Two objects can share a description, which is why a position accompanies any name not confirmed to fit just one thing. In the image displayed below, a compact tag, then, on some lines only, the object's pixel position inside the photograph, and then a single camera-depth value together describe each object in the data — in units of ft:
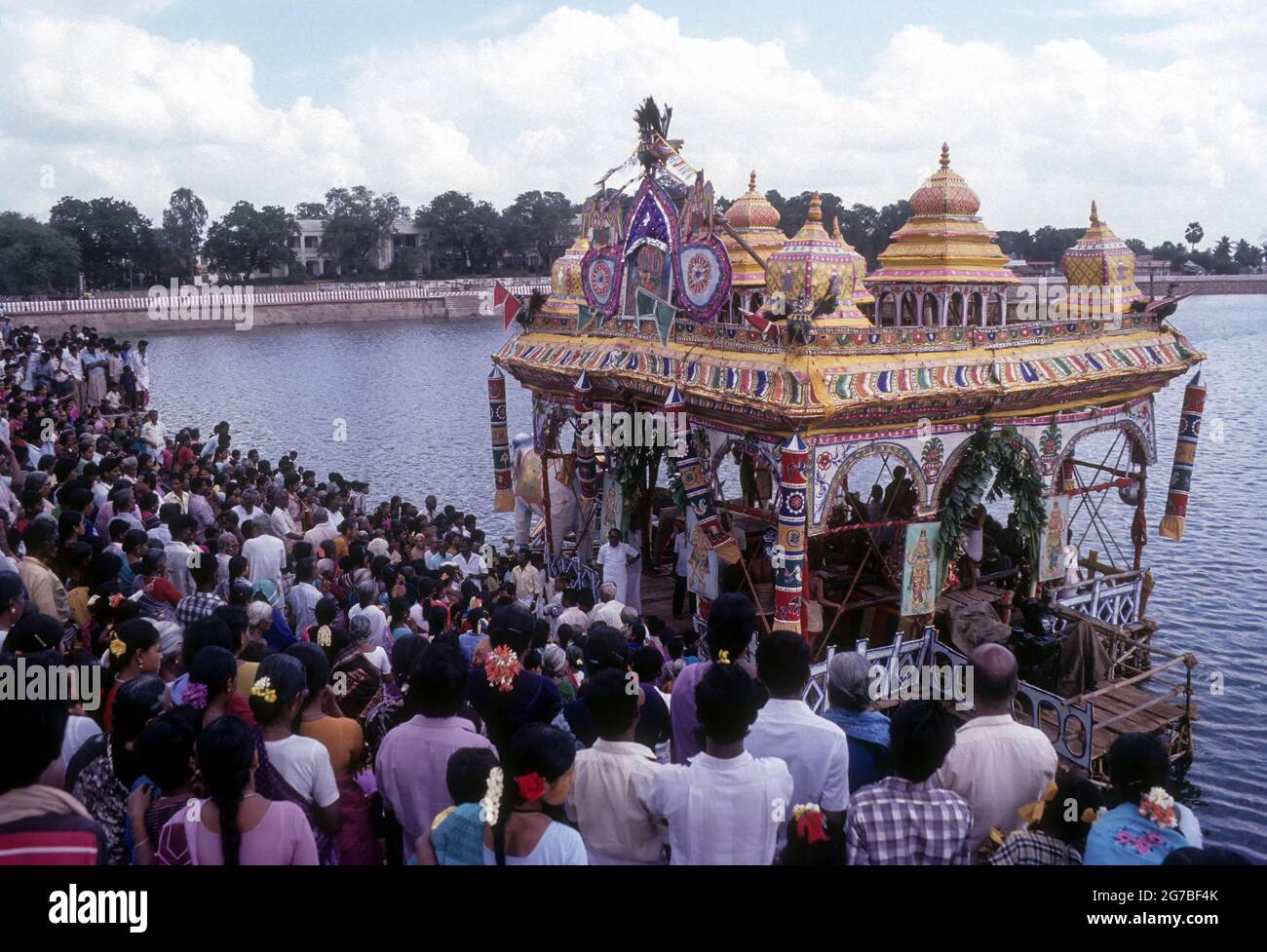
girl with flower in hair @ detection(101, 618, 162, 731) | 19.03
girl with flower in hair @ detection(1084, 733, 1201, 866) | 13.03
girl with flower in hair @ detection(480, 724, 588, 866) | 12.90
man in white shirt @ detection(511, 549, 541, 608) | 44.99
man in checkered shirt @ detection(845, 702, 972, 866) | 13.80
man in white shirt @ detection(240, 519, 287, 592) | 34.35
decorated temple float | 36.70
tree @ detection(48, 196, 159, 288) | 228.84
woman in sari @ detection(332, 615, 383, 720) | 19.71
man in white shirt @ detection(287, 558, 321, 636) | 29.32
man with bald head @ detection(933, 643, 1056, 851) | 15.89
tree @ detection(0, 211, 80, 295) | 201.26
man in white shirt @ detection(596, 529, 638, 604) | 44.75
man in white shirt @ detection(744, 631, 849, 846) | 15.60
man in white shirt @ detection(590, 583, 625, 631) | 33.78
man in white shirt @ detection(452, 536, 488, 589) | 42.65
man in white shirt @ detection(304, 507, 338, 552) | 40.24
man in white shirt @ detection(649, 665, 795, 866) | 14.16
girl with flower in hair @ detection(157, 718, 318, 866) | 13.21
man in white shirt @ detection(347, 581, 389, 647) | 28.30
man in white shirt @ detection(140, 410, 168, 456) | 60.03
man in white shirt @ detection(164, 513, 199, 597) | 31.73
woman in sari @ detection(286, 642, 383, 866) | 16.89
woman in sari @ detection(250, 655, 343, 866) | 15.53
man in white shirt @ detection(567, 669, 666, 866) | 15.10
